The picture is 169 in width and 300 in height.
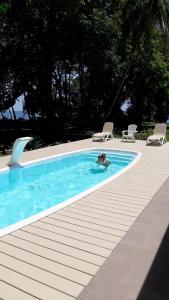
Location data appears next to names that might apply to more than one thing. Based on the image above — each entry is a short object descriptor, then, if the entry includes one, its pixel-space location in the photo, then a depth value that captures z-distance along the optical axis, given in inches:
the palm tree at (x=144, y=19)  740.0
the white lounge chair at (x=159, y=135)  535.5
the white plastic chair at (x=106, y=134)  596.7
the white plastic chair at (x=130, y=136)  586.2
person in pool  417.5
